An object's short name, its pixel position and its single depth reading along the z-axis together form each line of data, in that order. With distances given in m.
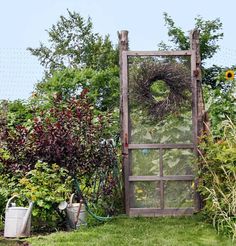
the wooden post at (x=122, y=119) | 6.06
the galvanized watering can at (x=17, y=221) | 5.02
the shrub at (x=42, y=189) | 5.16
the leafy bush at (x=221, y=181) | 4.99
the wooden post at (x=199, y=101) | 6.14
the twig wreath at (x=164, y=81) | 6.08
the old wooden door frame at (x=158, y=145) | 6.05
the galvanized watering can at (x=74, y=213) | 5.31
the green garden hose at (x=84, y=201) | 5.43
